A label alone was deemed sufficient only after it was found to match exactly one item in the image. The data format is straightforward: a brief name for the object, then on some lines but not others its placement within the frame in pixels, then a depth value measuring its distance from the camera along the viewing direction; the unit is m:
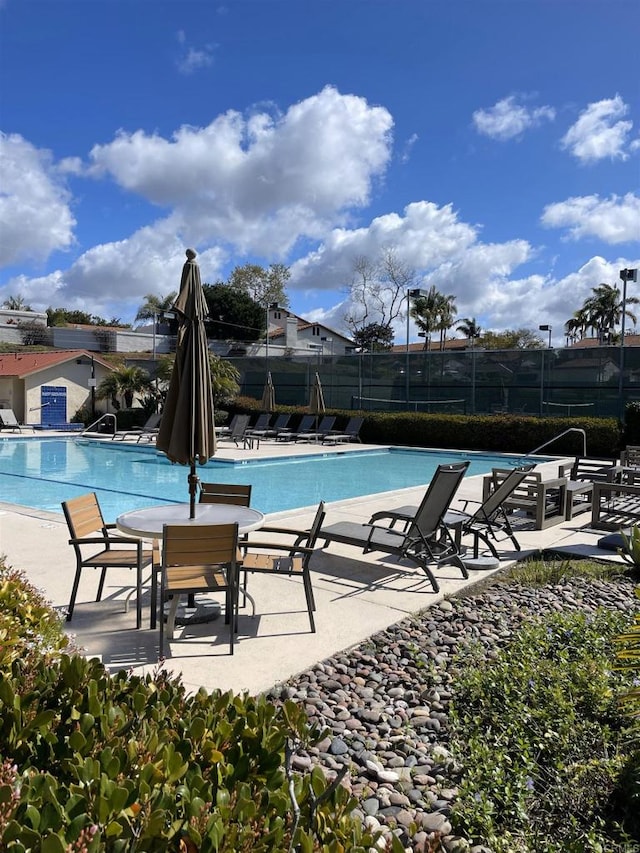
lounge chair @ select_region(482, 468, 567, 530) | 7.29
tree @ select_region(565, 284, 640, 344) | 55.22
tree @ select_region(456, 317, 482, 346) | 63.88
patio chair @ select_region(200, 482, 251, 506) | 5.29
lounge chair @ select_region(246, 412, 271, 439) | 21.10
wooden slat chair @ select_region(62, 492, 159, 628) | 4.17
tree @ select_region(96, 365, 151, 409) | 25.45
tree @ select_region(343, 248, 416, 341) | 43.50
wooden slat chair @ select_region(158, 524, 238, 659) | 3.58
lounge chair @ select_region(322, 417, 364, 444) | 20.05
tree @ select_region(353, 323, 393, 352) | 49.26
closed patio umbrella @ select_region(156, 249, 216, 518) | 4.55
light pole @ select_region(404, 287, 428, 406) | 20.19
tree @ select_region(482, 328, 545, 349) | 56.16
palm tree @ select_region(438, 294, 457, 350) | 53.25
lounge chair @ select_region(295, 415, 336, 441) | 20.10
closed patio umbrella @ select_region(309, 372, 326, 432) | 20.36
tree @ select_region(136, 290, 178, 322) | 50.59
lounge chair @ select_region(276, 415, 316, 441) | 20.56
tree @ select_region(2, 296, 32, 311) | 60.54
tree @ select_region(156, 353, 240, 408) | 22.36
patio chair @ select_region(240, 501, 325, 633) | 4.14
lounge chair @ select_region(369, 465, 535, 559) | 5.93
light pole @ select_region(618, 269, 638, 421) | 18.42
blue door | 25.67
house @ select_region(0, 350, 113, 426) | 25.20
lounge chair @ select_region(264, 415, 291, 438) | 21.18
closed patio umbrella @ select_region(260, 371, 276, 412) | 21.14
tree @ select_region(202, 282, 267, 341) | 51.97
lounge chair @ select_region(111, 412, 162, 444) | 19.70
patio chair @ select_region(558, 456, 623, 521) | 7.93
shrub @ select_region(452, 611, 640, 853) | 2.16
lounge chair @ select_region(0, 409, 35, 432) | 22.95
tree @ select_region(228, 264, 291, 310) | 56.44
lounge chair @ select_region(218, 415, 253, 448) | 18.70
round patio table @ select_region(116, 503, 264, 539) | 4.12
